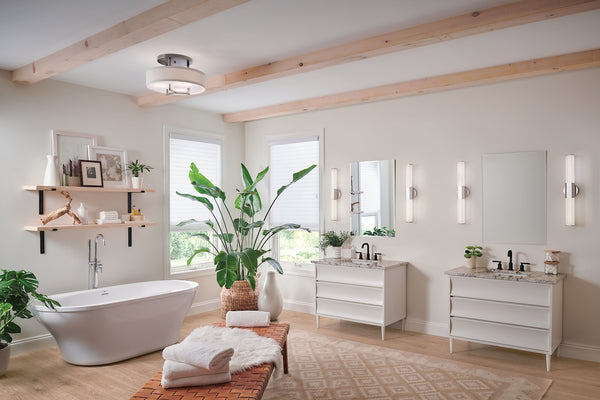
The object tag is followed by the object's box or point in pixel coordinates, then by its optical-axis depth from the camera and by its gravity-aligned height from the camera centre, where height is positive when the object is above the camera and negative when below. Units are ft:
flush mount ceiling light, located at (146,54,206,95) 11.14 +3.22
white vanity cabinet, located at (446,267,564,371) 11.69 -2.98
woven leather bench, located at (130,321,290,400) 7.43 -3.25
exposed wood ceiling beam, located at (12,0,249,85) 7.82 +3.52
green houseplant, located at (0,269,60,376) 11.28 -2.49
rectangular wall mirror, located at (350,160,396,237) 16.01 +0.20
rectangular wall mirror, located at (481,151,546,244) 13.15 +0.15
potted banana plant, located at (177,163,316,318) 14.32 -1.79
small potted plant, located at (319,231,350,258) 16.56 -1.49
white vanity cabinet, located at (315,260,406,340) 14.52 -3.05
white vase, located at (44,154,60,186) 13.37 +0.94
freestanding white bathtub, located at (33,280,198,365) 11.57 -3.33
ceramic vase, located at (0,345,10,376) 11.34 -4.00
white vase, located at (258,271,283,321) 14.66 -3.18
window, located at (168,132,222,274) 17.51 +0.05
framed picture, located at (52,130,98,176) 13.94 +1.78
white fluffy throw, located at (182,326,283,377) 8.82 -3.16
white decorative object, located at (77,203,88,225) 13.98 -0.33
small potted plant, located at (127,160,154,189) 15.56 +1.11
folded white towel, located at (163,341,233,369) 7.77 -2.72
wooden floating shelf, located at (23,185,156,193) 12.94 +0.47
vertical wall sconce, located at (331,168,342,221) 17.37 +0.27
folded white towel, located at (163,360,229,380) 7.73 -2.96
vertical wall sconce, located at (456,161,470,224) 14.33 +0.30
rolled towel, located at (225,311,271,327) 11.44 -3.02
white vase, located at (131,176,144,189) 15.57 +0.76
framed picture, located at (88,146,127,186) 14.82 +1.42
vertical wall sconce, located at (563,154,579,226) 12.49 +0.34
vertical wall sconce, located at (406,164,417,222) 15.44 +0.30
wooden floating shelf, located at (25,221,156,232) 13.01 -0.71
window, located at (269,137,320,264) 18.26 +0.17
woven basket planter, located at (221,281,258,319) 15.65 -3.38
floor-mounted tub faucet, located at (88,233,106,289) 14.17 -1.97
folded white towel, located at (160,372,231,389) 7.75 -3.16
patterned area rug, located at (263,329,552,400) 10.29 -4.48
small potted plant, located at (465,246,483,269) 13.61 -1.66
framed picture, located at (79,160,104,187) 14.23 +1.02
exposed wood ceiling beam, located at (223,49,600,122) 11.73 +3.72
